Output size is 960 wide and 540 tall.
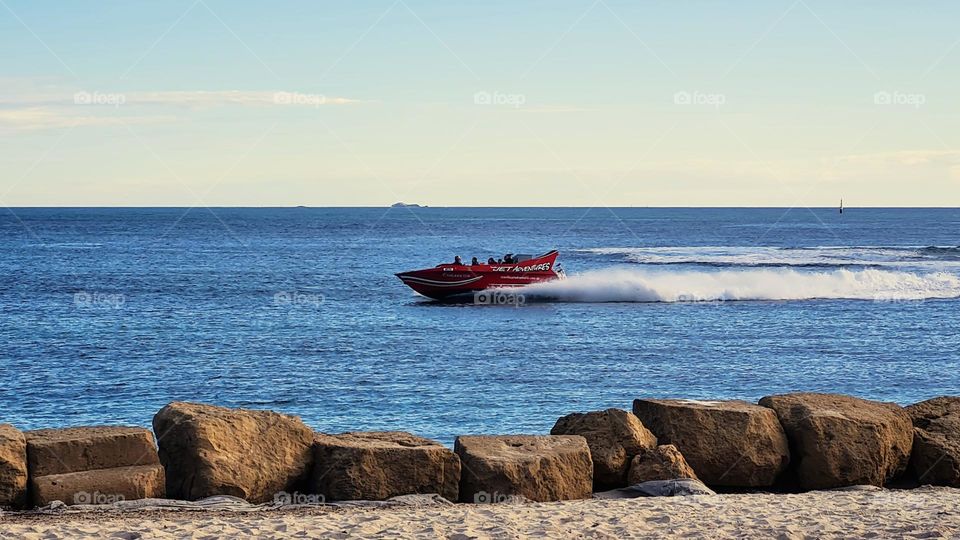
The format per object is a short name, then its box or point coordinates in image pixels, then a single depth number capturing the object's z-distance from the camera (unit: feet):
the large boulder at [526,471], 63.21
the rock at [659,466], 67.00
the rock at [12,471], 60.18
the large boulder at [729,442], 70.33
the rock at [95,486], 60.23
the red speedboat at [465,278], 300.81
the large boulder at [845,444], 69.97
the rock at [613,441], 68.80
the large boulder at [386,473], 63.57
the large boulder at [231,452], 62.95
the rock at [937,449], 71.36
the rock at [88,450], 61.82
